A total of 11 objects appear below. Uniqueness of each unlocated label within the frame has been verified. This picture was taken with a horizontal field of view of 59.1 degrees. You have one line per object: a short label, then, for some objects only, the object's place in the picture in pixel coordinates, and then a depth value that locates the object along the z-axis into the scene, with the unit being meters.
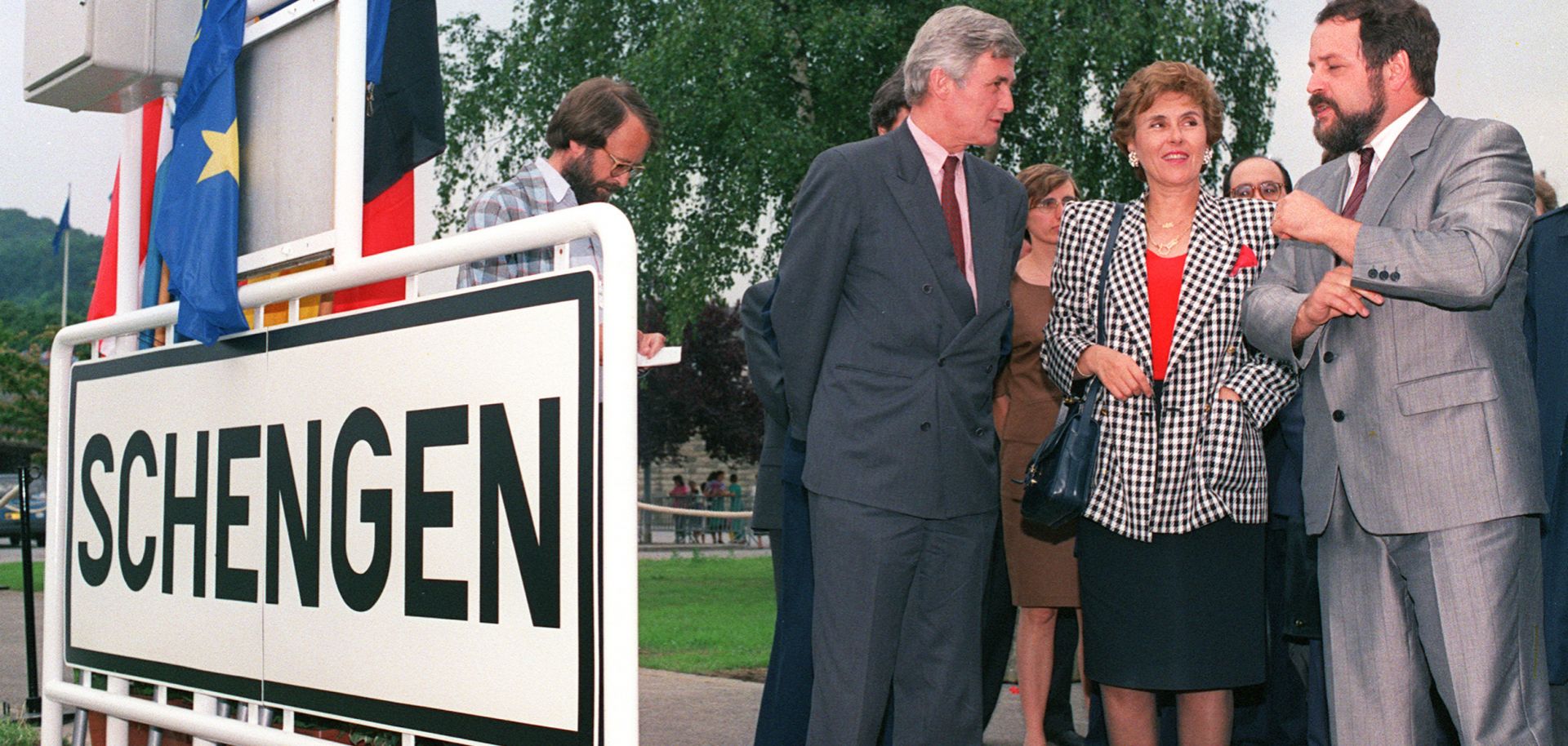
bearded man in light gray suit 2.59
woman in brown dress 4.29
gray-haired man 3.04
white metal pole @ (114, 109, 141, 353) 3.85
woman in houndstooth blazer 3.20
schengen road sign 2.22
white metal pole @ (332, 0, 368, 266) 3.05
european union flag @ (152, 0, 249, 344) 3.32
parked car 28.88
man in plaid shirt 3.66
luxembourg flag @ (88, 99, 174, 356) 3.84
